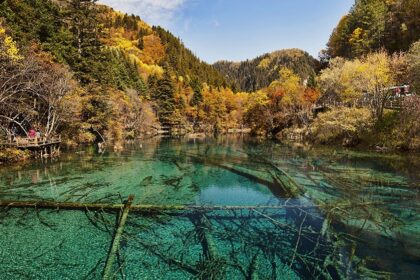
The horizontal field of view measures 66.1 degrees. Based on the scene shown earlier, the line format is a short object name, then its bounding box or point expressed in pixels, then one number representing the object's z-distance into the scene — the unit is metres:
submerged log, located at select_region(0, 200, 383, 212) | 13.41
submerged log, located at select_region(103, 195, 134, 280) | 8.67
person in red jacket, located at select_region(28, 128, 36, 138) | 29.04
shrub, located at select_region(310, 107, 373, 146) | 37.44
